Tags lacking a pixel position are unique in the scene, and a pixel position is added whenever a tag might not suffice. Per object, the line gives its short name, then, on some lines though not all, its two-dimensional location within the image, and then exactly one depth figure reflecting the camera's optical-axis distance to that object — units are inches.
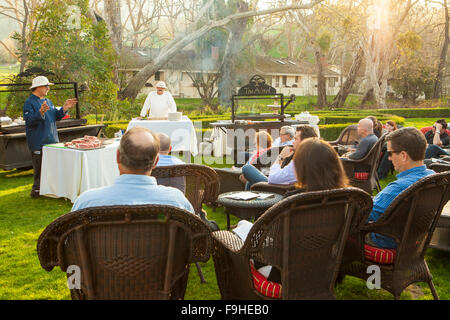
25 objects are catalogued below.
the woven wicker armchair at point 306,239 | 81.0
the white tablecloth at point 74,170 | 236.1
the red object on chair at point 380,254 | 107.7
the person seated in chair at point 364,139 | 233.9
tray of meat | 240.8
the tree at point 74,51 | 457.7
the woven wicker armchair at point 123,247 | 71.1
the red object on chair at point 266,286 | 90.1
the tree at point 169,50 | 902.4
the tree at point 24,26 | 508.3
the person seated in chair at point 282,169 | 163.6
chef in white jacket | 412.8
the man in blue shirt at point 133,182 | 80.1
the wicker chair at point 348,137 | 319.0
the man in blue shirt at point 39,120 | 250.4
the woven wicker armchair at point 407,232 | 99.0
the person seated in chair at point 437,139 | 275.3
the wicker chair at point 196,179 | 125.9
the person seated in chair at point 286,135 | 210.8
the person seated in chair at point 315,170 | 92.0
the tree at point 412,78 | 1293.1
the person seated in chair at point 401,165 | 108.9
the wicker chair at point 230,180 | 210.6
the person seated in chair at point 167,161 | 135.3
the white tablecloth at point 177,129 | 353.7
